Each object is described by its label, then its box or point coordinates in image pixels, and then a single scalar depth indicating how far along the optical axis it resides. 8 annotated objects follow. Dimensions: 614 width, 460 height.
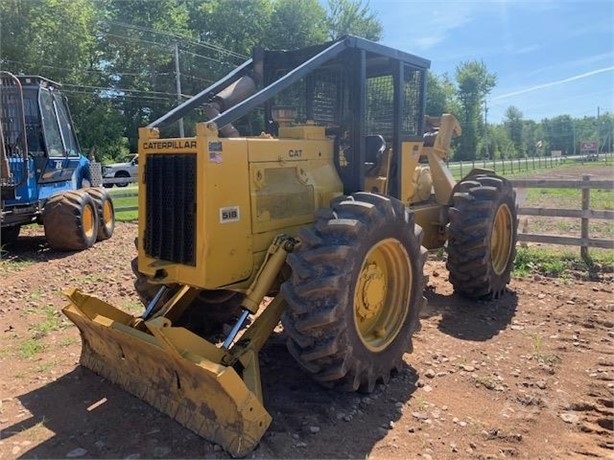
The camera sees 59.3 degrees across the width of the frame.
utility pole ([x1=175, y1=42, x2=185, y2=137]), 35.22
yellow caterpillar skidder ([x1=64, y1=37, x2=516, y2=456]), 3.67
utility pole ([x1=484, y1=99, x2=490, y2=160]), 71.68
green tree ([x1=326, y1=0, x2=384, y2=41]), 49.00
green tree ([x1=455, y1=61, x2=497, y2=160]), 72.63
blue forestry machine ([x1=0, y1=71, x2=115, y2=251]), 9.39
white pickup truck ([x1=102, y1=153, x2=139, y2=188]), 30.34
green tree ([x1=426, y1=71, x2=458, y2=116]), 58.58
